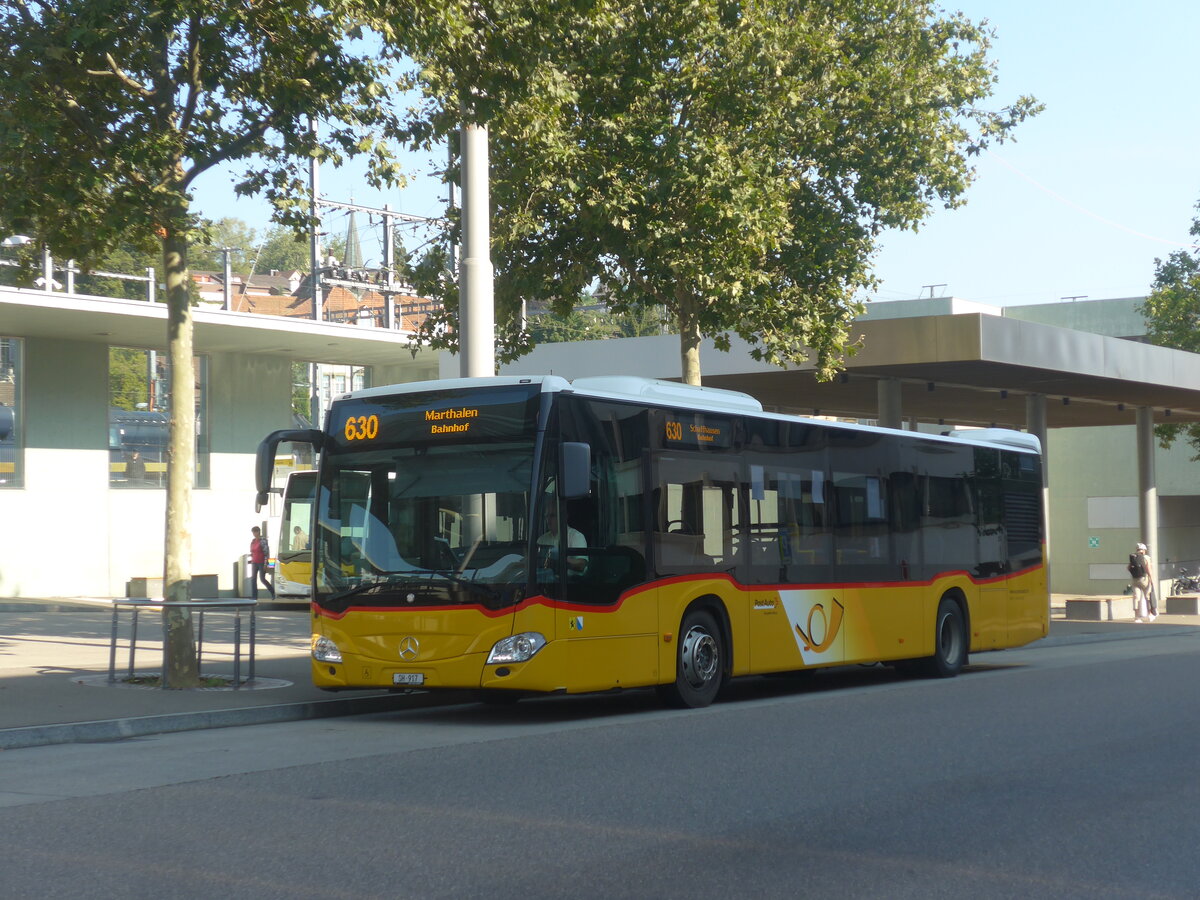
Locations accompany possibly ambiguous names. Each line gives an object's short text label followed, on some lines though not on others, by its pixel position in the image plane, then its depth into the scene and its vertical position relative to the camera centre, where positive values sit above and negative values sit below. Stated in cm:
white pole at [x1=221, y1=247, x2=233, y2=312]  3572 +636
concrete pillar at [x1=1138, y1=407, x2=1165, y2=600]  3762 +124
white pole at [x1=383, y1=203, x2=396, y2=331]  4125 +761
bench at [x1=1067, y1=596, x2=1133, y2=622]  3409 -186
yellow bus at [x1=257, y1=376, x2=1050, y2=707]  1218 -6
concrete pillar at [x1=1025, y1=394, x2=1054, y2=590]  3281 +261
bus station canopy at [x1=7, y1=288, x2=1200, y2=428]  2538 +329
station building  2747 +309
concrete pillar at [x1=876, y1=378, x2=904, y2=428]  2877 +256
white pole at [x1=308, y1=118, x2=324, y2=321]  3988 +700
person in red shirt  3297 -41
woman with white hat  3378 -131
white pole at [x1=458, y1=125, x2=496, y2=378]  1557 +285
